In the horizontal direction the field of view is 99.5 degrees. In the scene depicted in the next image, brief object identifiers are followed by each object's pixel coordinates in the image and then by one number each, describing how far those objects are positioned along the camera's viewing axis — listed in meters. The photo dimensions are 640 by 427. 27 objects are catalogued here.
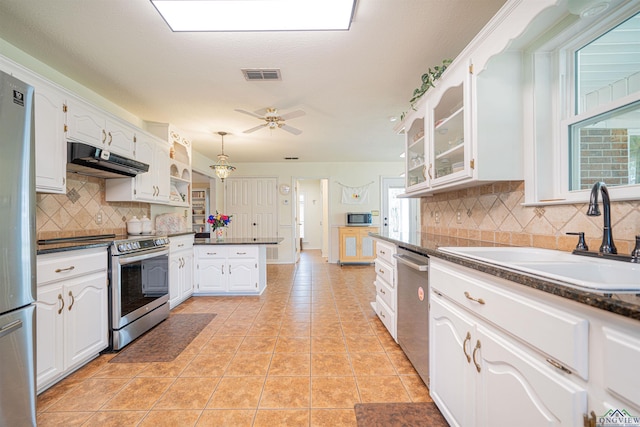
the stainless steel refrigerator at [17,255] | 1.22
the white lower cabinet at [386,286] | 2.26
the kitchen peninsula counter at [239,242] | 3.71
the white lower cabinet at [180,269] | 3.23
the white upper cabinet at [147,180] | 3.00
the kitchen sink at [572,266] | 0.70
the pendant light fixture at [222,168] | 4.14
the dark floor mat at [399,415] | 1.44
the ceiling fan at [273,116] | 3.25
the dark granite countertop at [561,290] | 0.56
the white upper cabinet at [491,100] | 1.35
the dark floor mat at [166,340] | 2.16
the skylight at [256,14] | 1.63
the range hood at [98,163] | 2.21
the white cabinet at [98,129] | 2.25
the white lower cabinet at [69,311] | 1.69
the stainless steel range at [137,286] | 2.24
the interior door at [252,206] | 6.52
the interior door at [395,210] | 6.56
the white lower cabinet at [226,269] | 3.76
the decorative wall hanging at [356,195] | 6.53
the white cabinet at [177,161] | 3.75
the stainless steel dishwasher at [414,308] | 1.65
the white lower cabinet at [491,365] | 0.72
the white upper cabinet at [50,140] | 1.94
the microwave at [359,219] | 6.21
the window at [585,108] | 1.13
